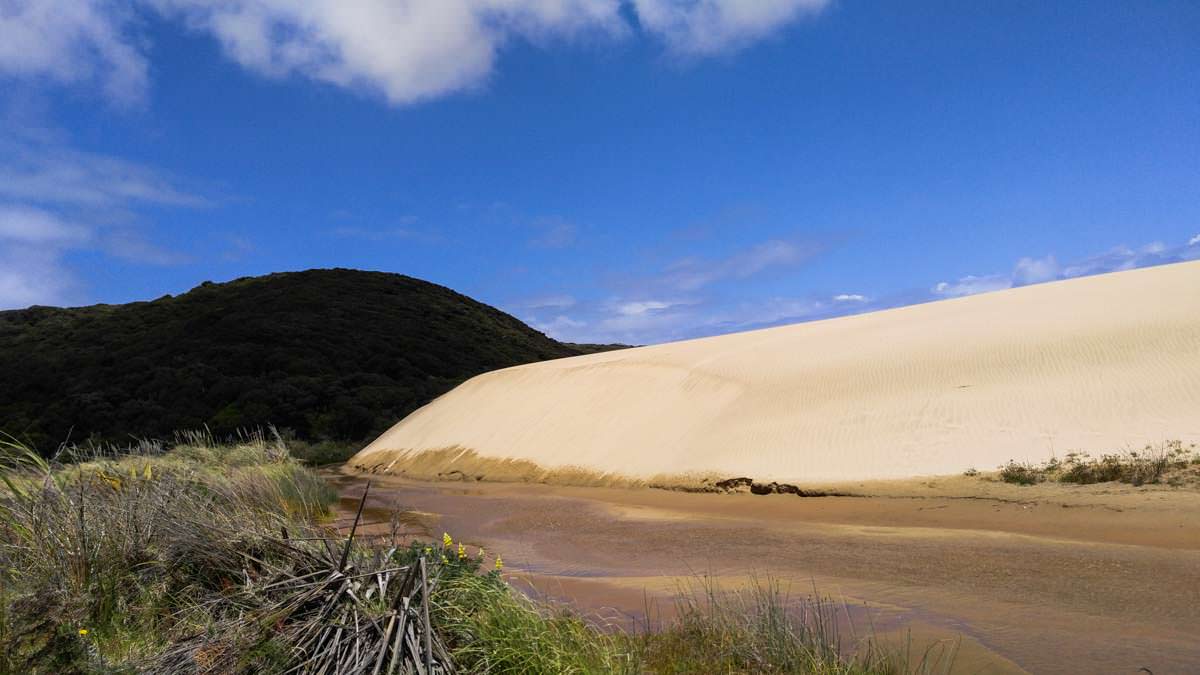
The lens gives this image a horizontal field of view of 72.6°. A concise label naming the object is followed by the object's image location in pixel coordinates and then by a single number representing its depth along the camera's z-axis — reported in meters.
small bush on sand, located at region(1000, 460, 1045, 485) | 12.83
